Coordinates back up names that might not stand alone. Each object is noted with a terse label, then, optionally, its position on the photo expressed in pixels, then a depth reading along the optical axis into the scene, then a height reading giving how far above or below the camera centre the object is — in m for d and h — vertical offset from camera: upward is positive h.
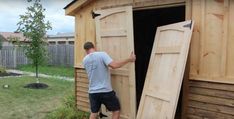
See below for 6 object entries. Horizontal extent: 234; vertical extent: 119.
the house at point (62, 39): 16.51 +1.57
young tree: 7.16 +1.08
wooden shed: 2.71 +0.14
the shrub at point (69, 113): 4.10 -1.33
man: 3.20 -0.40
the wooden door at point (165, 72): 2.74 -0.26
